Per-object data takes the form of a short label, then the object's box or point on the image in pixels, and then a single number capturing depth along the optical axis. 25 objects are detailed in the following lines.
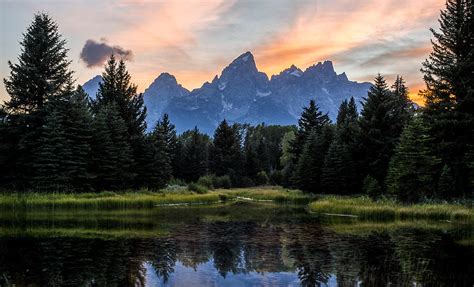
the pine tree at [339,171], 53.16
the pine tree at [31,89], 40.34
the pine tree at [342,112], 83.56
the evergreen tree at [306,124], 76.69
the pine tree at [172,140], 89.25
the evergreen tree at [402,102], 54.69
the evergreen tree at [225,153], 96.56
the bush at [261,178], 99.00
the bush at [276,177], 94.14
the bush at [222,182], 85.81
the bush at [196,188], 57.56
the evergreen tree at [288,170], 77.89
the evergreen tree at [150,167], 54.69
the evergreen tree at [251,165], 98.62
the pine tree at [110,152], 45.19
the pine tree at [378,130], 52.16
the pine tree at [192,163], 88.94
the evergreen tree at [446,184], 38.47
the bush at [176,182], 71.56
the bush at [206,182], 76.88
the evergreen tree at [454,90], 40.56
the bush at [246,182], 92.75
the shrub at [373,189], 45.91
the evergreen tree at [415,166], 40.06
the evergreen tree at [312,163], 58.59
